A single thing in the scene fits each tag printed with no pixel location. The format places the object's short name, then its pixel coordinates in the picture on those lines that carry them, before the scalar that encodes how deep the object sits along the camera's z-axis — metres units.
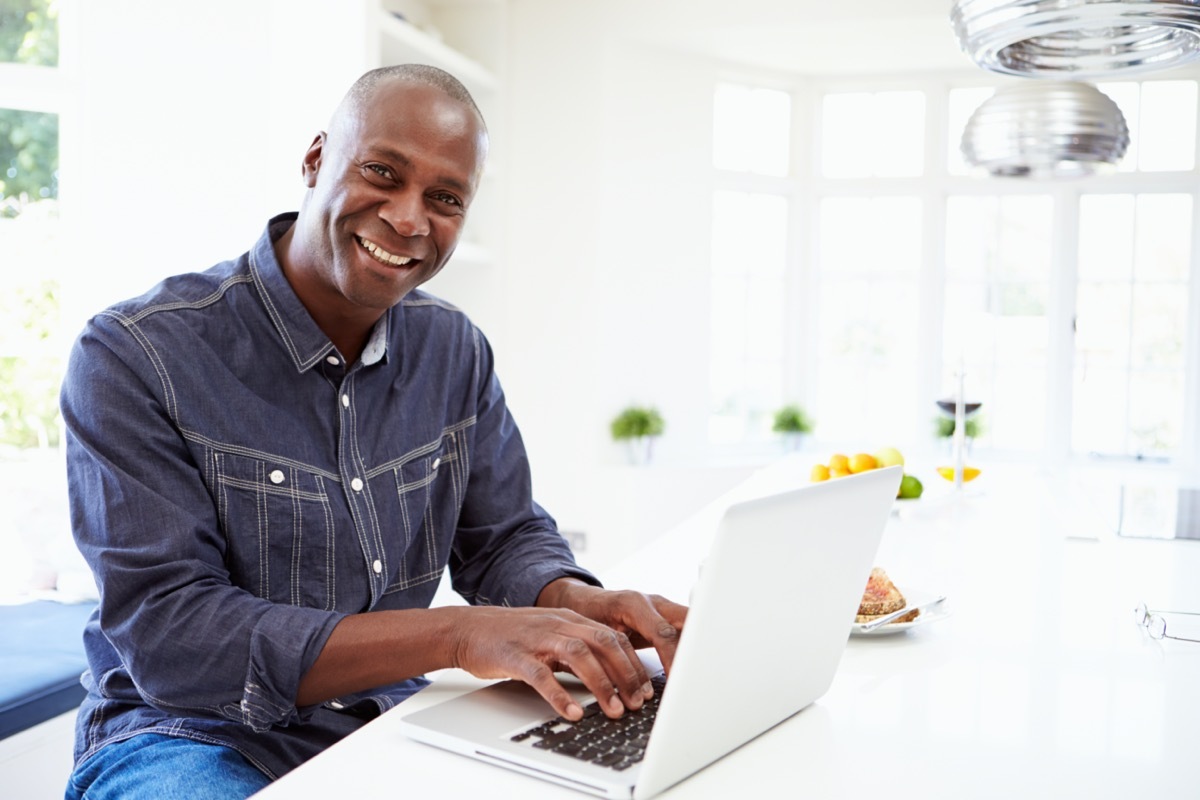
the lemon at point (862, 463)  2.60
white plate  1.46
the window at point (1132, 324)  5.61
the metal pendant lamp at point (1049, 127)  2.72
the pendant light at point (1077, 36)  1.52
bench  2.28
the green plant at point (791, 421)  5.77
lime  2.67
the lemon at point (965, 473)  3.00
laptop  0.85
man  1.19
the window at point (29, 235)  3.56
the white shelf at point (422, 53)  3.97
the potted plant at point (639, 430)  5.20
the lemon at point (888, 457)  2.68
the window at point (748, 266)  5.76
